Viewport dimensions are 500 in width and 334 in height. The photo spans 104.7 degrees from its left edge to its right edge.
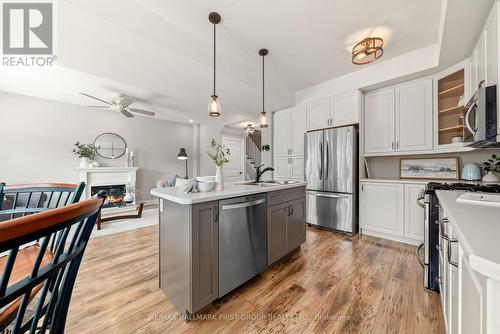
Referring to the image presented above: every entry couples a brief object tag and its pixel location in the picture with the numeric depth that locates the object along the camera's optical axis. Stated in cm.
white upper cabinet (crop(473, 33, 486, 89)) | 172
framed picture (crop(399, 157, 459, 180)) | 279
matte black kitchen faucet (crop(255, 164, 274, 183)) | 260
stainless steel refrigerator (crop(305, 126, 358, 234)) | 313
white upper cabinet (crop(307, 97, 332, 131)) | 354
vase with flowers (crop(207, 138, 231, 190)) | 187
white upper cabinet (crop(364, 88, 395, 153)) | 310
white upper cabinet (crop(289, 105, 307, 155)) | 393
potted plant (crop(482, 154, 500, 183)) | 233
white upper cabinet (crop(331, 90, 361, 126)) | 322
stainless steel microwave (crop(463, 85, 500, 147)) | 138
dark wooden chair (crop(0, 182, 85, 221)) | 113
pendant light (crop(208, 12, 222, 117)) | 206
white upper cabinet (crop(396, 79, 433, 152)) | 278
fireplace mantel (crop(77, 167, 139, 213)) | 447
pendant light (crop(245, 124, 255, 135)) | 614
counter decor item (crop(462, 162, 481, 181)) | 247
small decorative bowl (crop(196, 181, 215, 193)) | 171
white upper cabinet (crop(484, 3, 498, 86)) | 143
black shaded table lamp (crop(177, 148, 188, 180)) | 579
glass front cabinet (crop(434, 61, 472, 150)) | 252
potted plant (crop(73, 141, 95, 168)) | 445
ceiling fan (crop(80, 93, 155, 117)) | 375
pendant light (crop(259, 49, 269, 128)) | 271
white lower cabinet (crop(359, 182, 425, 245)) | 271
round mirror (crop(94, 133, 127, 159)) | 482
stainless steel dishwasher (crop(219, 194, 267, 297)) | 160
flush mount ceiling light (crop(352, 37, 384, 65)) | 239
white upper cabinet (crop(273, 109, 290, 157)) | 423
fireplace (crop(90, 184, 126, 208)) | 469
